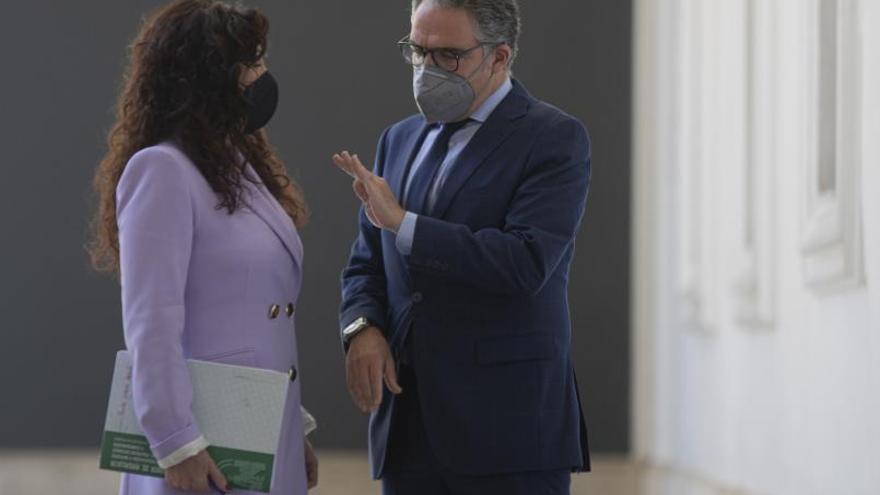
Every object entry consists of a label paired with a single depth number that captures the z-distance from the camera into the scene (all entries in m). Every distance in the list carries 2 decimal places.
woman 6.86
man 7.31
